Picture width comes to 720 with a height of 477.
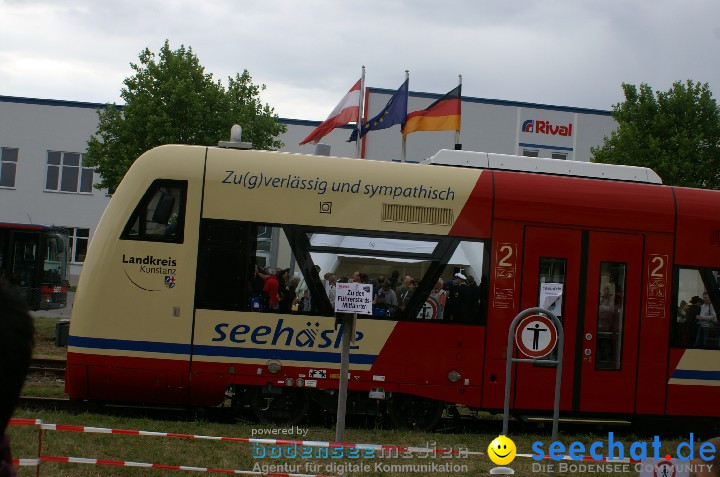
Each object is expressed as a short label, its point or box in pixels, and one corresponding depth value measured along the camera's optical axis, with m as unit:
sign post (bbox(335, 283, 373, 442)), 7.56
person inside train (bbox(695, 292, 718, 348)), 10.94
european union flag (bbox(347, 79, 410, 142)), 17.85
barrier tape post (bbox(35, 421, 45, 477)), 6.59
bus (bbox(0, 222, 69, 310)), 23.41
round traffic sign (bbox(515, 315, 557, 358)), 7.99
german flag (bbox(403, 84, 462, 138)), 16.61
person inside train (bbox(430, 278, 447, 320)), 10.31
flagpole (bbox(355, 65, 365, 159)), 16.86
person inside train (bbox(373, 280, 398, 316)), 10.20
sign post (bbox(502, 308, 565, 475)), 7.31
